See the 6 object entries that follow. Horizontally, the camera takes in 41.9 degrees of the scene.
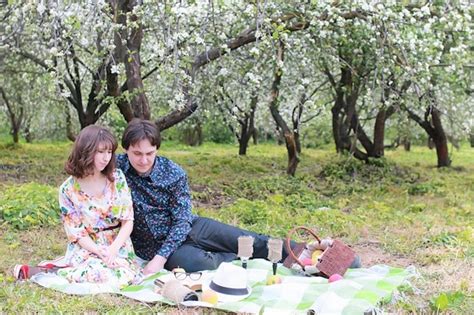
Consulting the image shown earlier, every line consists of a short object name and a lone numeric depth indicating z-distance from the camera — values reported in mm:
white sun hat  3869
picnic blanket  3705
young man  4508
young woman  4223
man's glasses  4117
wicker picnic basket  4398
